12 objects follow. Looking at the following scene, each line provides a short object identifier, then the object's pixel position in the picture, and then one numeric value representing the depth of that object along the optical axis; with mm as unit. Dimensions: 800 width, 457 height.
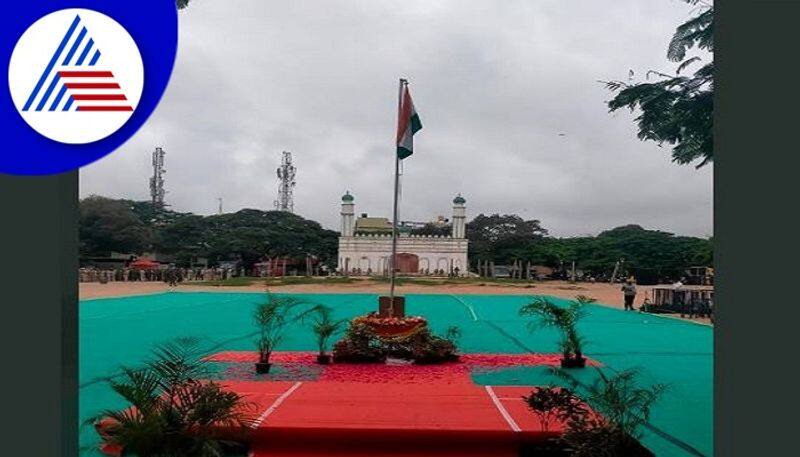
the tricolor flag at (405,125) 9820
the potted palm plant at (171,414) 3834
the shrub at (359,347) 9852
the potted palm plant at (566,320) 9156
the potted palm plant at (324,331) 9508
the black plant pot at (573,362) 9398
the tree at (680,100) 6715
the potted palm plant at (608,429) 4293
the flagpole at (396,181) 9547
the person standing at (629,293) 22359
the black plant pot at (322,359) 9712
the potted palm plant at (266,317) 8821
